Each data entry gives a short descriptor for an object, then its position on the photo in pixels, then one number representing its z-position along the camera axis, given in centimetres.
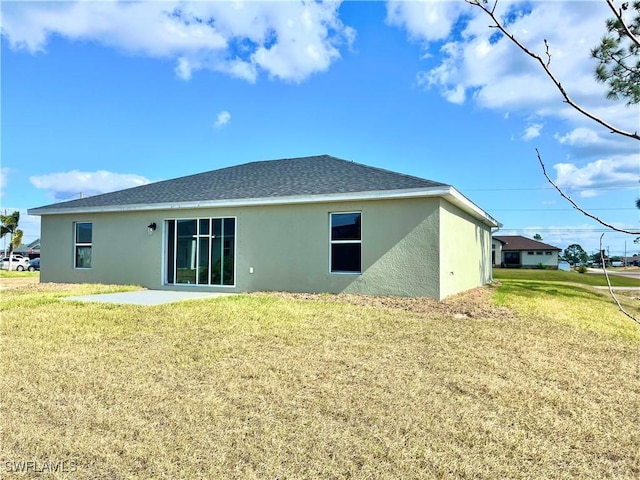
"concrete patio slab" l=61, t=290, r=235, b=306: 1016
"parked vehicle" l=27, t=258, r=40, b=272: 3569
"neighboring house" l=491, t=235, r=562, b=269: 5175
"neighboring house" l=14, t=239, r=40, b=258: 5275
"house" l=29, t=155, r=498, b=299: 1127
